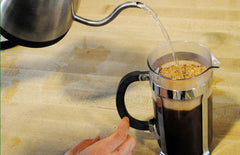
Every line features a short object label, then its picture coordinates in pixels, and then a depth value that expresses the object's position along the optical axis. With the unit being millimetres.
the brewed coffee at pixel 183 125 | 1044
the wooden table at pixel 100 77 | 1219
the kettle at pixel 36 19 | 1009
